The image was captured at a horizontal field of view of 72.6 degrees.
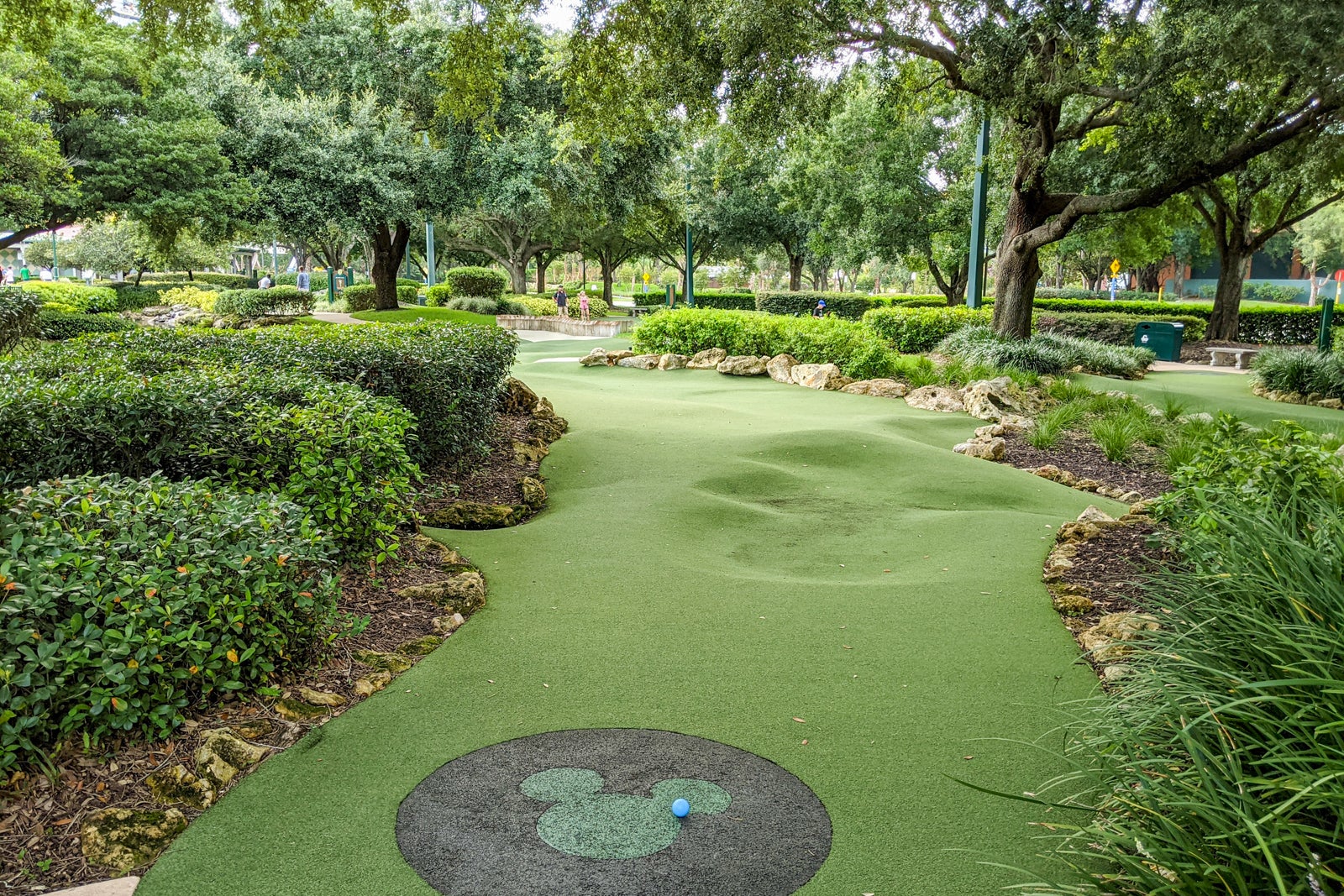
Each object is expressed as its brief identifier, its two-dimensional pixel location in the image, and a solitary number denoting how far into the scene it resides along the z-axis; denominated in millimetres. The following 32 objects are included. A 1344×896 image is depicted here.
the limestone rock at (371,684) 4039
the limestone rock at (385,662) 4266
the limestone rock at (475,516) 6633
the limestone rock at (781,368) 14445
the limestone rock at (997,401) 11461
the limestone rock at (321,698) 3840
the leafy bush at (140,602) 3059
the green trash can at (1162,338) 20047
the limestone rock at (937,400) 11938
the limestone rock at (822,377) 13602
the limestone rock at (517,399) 10195
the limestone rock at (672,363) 15883
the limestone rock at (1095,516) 6543
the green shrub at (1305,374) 13516
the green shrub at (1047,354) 14523
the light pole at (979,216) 17281
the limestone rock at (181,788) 3115
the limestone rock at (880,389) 12945
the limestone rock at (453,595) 5066
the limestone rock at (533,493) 7258
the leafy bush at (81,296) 25797
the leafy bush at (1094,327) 21172
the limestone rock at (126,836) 2826
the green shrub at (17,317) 12522
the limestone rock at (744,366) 14930
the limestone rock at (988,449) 9422
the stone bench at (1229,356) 19656
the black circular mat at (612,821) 2812
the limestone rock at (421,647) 4477
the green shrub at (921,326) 17172
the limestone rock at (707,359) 15664
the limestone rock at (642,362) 16094
